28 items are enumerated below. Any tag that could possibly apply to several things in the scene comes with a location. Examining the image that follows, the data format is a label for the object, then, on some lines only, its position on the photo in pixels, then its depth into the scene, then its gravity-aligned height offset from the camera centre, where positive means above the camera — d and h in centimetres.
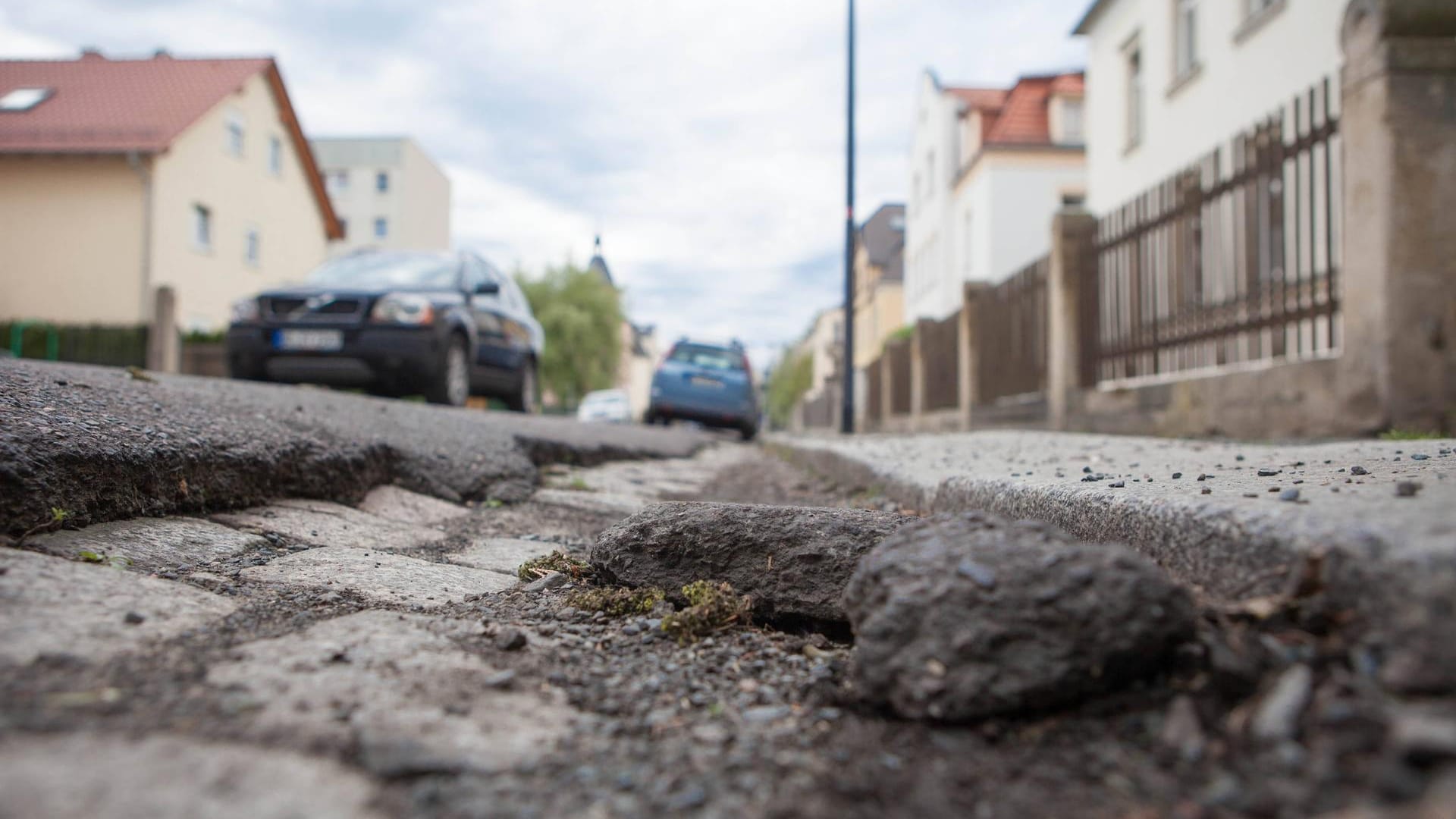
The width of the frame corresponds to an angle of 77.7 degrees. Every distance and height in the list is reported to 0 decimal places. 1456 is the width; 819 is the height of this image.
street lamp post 1508 +260
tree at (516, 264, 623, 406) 2692 +358
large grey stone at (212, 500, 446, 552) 242 -26
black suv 772 +90
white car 2462 +95
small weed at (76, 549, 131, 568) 173 -25
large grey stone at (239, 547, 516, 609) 193 -32
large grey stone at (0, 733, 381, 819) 88 -36
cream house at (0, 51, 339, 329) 1958 +553
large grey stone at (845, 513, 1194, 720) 123 -26
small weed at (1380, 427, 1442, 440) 427 +9
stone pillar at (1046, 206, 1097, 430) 805 +138
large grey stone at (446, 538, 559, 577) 247 -34
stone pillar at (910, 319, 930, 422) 1404 +110
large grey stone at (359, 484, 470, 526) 305 -25
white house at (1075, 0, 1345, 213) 922 +455
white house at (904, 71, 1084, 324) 2241 +706
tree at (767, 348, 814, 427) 6269 +438
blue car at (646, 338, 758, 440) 1445 +83
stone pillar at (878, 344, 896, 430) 1762 +109
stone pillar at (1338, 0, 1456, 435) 470 +126
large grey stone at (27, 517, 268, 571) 180 -24
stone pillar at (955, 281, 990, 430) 1102 +120
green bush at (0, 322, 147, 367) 1559 +152
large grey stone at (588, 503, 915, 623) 194 -25
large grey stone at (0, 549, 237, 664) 124 -28
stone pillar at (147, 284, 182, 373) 1456 +162
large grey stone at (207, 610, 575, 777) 110 -36
